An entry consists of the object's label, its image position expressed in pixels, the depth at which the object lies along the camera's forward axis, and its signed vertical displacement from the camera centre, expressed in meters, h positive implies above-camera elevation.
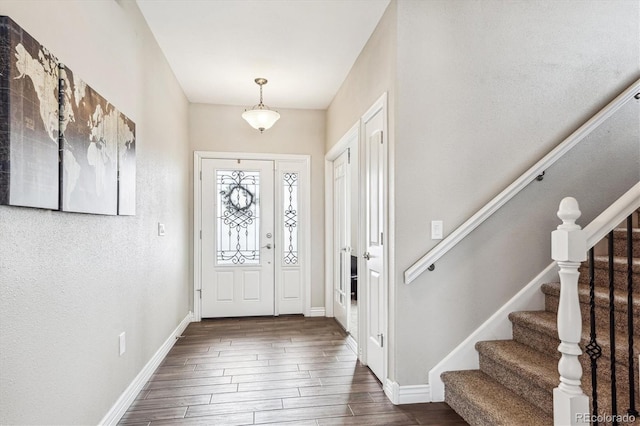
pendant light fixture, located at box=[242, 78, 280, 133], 4.05 +1.06
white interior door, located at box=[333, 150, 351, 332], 4.28 -0.32
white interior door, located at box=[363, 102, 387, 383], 2.77 -0.22
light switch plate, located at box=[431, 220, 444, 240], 2.54 -0.10
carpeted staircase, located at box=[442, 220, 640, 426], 1.86 -0.83
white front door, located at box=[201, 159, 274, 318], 4.86 -0.29
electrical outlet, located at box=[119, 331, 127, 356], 2.41 -0.81
